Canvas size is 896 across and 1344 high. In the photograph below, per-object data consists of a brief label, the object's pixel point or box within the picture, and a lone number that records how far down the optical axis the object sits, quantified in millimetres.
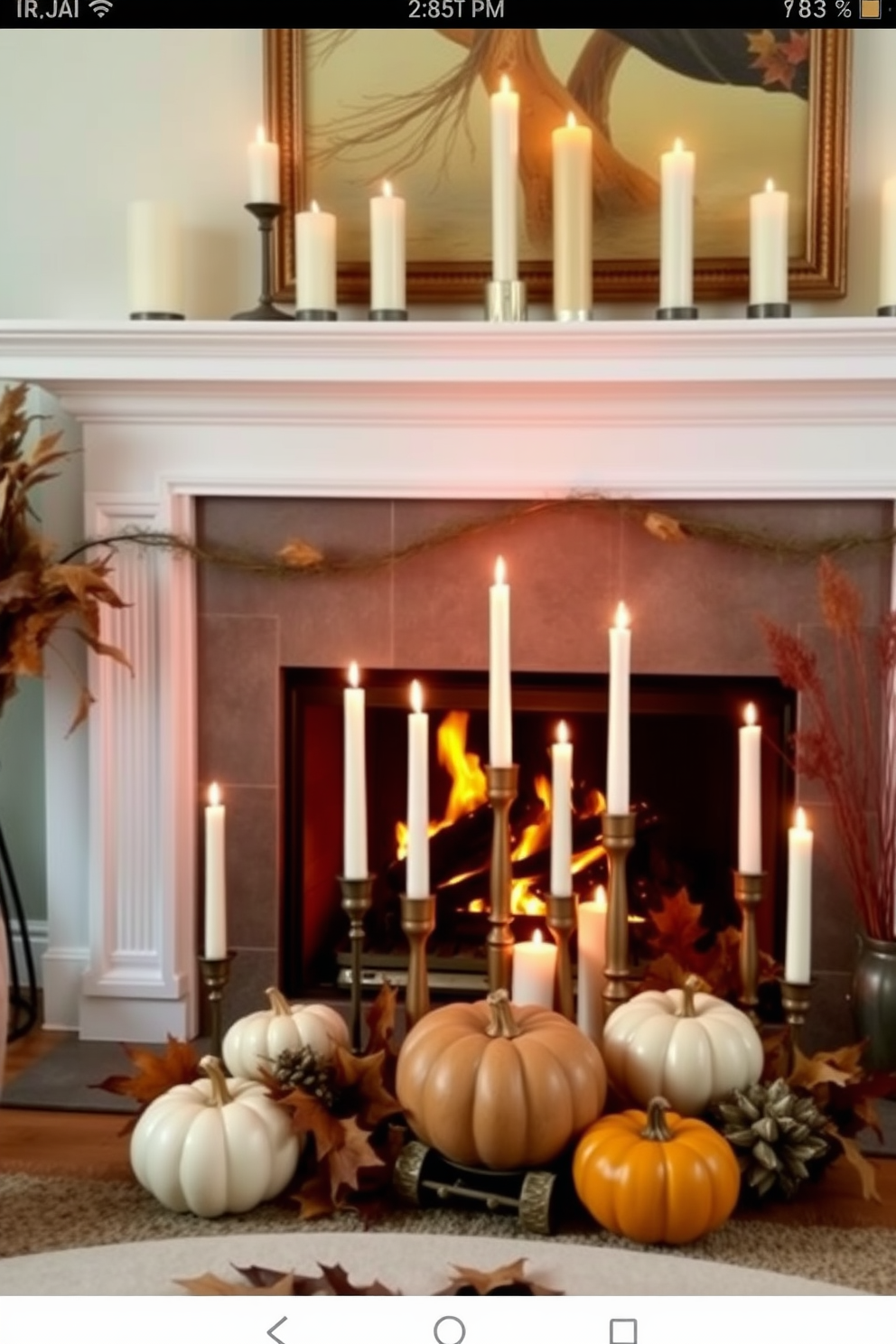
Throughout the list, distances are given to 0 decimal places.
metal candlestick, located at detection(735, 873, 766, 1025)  1565
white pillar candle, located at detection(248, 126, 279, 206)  2029
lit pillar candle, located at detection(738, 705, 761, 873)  1578
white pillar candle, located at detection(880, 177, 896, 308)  1936
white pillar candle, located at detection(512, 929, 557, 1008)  1638
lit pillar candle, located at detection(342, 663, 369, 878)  1544
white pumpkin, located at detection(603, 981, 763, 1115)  1534
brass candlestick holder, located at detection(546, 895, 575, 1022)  1521
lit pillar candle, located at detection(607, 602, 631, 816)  1491
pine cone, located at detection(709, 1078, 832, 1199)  1537
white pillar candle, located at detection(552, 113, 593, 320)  1937
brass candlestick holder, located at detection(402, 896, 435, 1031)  1537
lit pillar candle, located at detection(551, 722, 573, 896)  1533
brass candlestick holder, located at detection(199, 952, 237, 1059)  1606
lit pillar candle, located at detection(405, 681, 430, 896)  1518
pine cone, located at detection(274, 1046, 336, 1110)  1542
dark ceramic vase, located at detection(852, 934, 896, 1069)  1872
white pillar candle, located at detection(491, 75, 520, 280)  1903
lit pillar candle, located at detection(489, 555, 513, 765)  1494
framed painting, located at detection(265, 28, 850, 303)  2004
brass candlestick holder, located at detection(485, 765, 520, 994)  1503
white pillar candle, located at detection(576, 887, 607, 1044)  1662
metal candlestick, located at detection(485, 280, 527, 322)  1960
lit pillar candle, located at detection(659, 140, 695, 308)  1924
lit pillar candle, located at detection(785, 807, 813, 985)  1567
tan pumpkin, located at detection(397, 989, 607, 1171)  1440
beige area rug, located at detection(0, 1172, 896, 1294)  1463
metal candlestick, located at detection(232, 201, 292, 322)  2027
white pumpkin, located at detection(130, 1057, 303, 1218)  1502
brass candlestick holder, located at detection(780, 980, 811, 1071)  1568
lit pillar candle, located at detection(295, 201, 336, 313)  2006
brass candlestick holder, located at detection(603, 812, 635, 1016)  1500
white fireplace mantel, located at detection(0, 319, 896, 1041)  1901
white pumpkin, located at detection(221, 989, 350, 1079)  1594
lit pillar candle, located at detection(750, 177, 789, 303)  1921
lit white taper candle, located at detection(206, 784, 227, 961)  1622
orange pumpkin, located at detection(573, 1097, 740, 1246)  1407
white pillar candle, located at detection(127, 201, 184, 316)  2062
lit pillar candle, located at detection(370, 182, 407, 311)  1980
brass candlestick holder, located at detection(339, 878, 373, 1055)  1537
